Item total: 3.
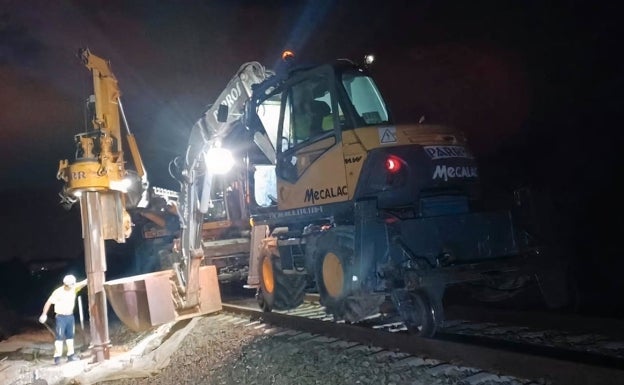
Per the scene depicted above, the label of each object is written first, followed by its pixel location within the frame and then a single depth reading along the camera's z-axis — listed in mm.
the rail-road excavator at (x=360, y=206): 6027
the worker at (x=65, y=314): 9773
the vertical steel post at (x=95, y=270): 8344
